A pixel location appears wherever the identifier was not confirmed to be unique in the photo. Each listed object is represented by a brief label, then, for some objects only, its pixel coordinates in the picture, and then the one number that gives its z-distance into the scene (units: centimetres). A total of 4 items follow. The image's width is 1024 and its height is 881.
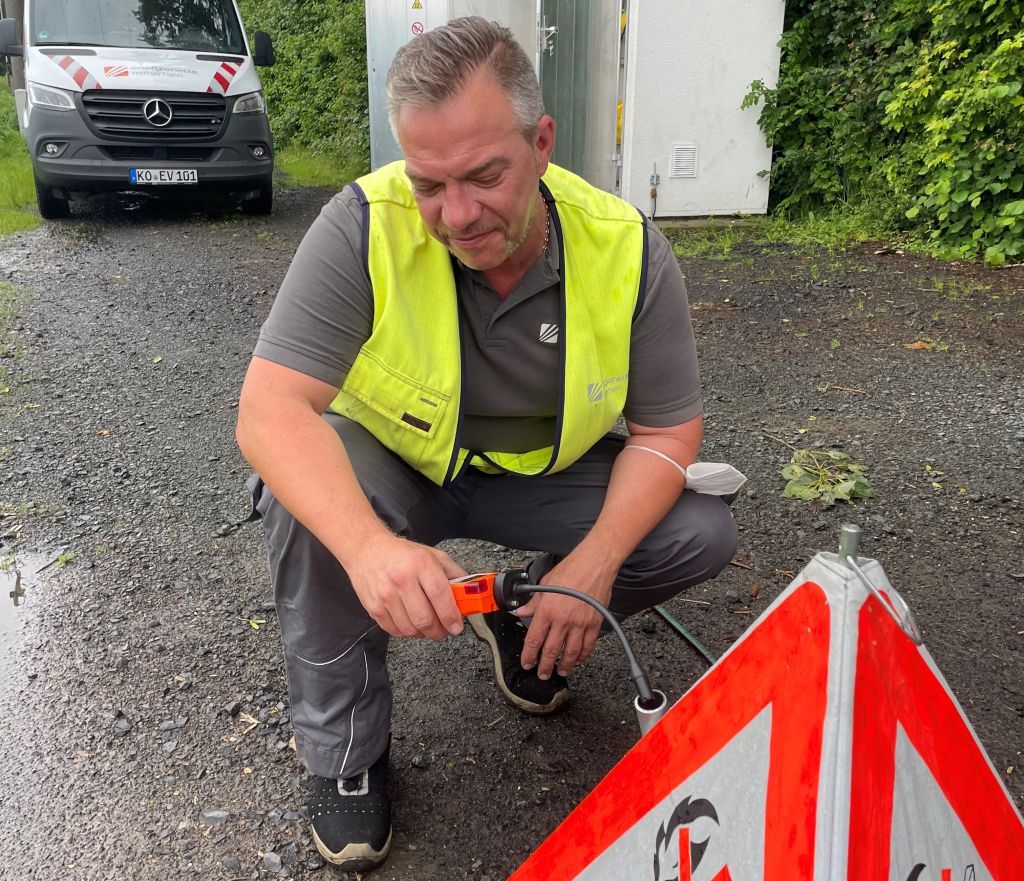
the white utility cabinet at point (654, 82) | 757
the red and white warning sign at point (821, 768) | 102
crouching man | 174
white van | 788
